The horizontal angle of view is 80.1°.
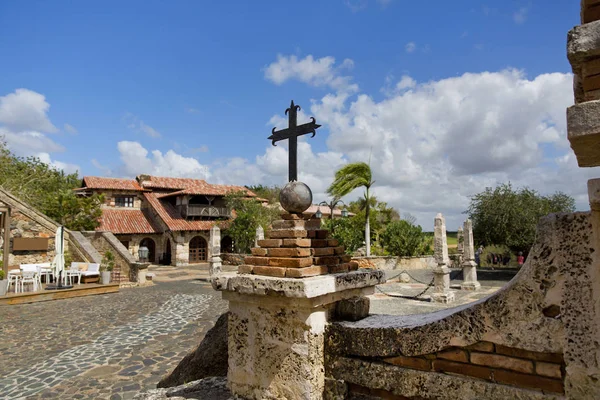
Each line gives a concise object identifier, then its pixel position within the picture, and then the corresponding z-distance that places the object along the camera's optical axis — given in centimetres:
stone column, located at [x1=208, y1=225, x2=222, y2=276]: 1786
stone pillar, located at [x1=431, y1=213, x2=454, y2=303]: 1254
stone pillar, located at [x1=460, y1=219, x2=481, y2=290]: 1520
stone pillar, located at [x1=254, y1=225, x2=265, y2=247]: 1934
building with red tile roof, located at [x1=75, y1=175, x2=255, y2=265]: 2911
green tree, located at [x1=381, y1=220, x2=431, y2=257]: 2466
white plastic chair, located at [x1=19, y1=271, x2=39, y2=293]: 1352
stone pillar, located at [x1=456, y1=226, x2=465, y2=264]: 2754
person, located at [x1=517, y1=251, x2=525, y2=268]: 2205
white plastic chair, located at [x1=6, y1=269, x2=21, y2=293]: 1335
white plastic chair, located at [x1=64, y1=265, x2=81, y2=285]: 1501
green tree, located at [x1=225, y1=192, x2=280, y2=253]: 2834
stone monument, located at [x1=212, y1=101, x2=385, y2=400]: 246
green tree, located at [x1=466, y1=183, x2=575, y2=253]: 2202
